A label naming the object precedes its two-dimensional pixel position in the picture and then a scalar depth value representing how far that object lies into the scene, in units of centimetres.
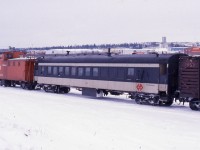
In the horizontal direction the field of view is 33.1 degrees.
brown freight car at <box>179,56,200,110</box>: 2020
